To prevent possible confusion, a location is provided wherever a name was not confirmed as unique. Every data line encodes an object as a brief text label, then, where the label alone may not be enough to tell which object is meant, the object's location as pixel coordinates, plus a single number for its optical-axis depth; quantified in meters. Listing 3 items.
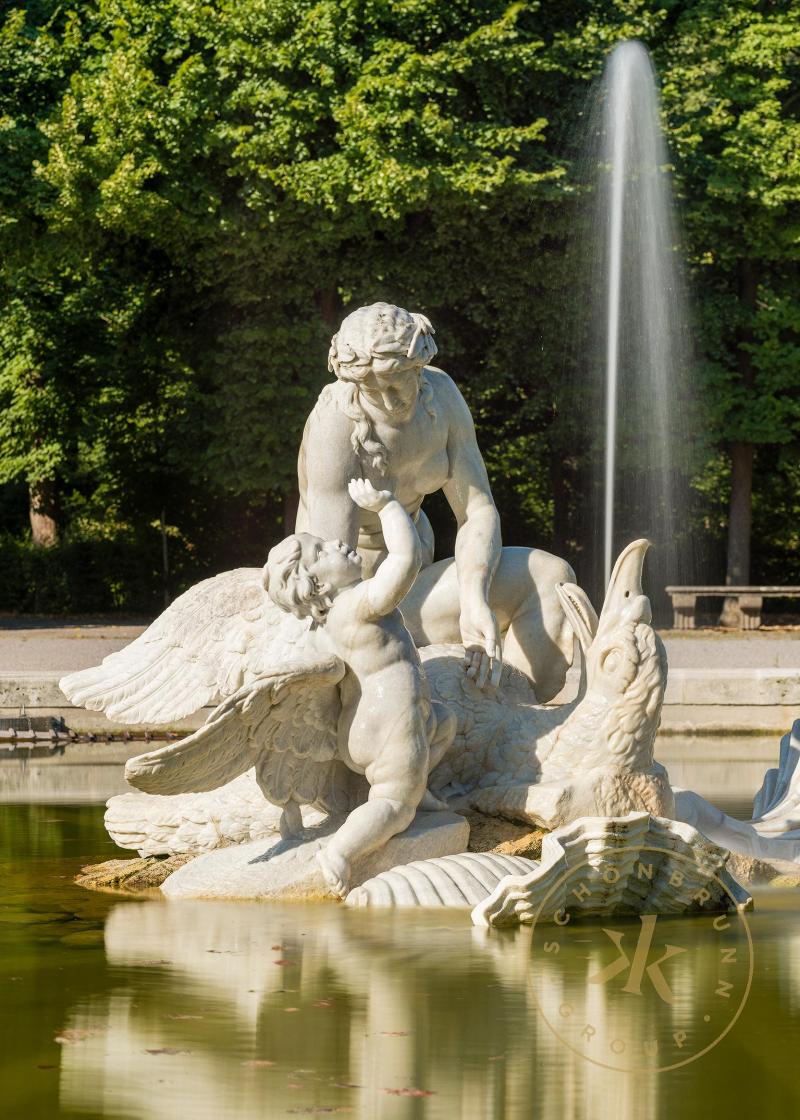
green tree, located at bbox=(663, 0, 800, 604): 36.75
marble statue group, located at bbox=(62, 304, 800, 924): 9.99
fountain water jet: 36.07
